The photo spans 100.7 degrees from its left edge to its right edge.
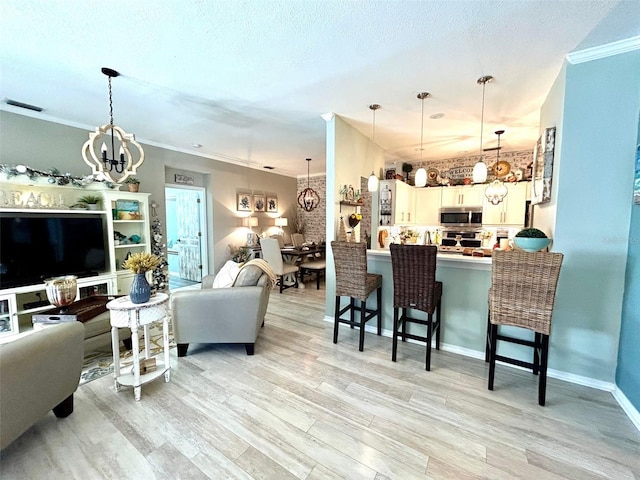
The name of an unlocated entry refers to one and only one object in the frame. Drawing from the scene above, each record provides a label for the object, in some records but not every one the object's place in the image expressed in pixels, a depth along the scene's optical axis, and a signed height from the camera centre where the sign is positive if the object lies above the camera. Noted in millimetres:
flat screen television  2980 -373
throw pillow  2848 -636
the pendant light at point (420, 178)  3355 +546
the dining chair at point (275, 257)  5027 -734
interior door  5891 -368
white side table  2029 -818
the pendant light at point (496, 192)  3664 +408
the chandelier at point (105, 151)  2424 +626
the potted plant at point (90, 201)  3701 +215
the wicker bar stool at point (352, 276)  2791 -609
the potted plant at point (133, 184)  4111 +509
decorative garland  3027 +499
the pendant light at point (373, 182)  3558 +518
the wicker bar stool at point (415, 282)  2438 -586
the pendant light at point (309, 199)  6230 +475
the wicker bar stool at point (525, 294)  1935 -545
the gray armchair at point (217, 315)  2637 -974
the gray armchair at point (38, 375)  1372 -935
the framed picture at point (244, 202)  6336 +397
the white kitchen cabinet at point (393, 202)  5258 +362
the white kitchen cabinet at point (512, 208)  5039 +267
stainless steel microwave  5449 +88
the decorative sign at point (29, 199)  3104 +201
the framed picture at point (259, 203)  6729 +389
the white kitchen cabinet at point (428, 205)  5875 +348
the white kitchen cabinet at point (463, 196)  5430 +533
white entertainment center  2973 -150
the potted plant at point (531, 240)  2188 -153
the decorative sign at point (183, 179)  5355 +790
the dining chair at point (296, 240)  6798 -540
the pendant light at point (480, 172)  2963 +550
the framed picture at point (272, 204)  7128 +390
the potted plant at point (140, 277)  2086 -478
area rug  2397 -1421
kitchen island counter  2711 -849
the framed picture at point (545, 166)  2480 +551
